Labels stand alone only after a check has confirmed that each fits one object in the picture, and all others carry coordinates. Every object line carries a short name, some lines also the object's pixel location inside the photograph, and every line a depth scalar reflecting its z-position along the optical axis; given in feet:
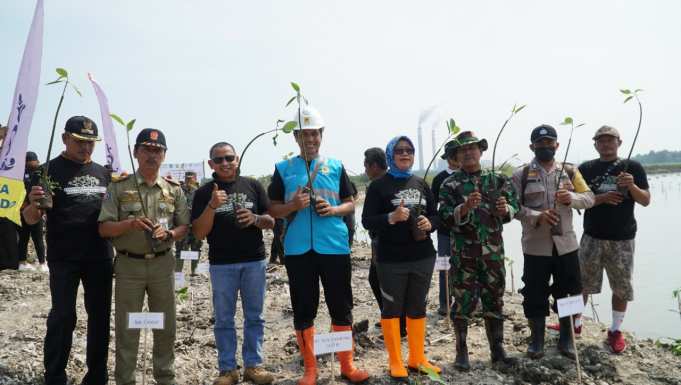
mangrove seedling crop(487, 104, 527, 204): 12.74
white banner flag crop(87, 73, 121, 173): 13.65
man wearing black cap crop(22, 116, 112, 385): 11.51
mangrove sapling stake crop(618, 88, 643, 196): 14.08
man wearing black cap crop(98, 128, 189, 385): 11.28
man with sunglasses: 12.28
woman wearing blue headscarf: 12.43
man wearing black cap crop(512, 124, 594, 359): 13.92
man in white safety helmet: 12.05
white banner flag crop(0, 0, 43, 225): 11.58
